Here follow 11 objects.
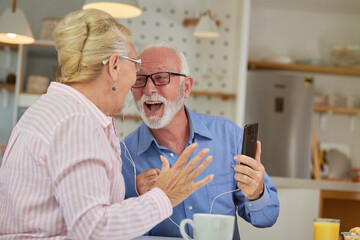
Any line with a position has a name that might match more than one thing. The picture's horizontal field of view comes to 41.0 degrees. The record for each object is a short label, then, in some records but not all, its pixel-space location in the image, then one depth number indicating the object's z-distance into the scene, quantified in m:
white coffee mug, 1.04
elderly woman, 1.01
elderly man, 1.73
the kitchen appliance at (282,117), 5.20
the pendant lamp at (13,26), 3.29
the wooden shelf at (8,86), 4.24
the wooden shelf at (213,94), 4.93
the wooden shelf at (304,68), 5.72
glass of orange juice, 1.30
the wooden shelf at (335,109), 5.83
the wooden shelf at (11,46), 4.14
